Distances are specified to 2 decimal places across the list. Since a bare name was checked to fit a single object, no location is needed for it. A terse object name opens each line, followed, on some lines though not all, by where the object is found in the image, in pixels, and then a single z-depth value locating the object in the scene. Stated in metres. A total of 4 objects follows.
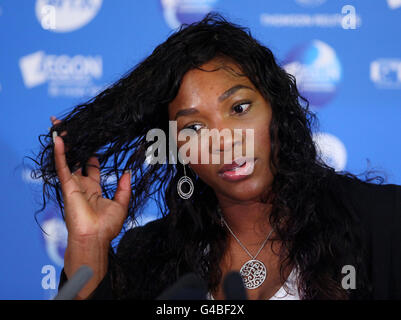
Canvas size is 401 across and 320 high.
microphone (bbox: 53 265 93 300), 1.65
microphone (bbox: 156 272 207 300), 1.59
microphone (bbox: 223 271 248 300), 1.60
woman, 1.97
